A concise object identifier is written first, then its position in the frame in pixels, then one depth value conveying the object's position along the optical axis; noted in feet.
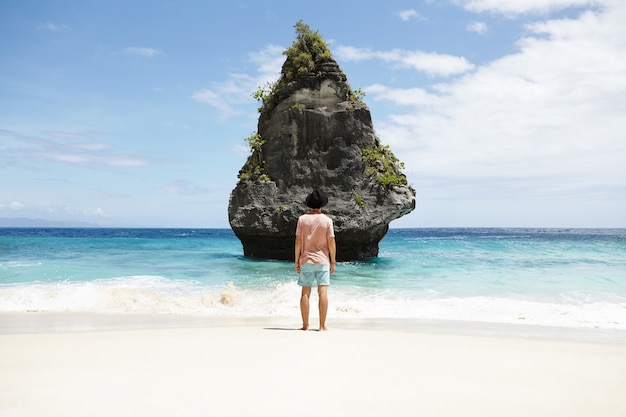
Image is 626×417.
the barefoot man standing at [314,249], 21.01
